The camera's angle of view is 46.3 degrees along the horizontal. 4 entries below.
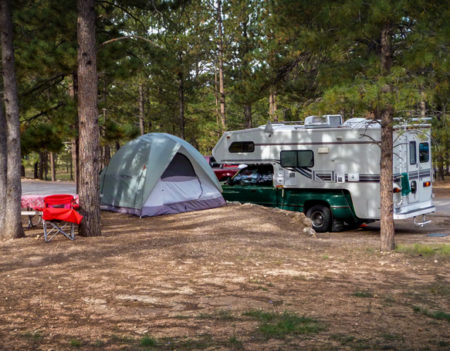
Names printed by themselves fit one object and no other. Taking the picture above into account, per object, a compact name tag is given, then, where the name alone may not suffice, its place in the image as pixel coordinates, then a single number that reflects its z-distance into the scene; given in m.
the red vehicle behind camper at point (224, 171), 22.28
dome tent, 14.27
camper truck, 12.34
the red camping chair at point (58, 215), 9.89
